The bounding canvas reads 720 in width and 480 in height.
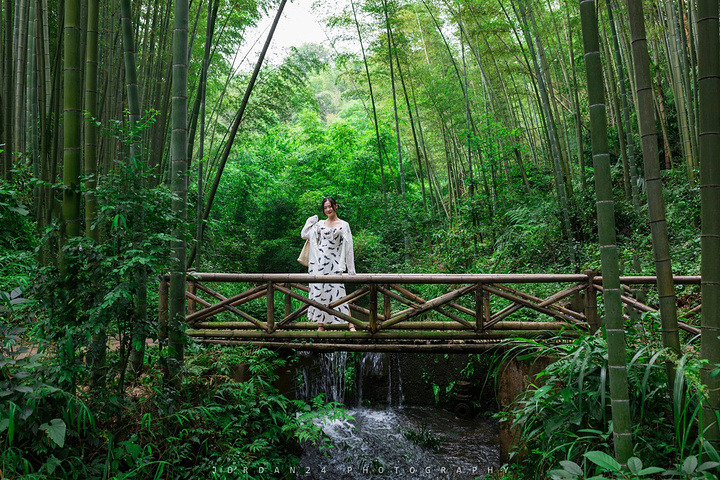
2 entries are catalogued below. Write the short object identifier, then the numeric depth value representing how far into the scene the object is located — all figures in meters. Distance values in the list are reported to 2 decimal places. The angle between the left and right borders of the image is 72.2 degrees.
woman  3.96
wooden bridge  3.48
